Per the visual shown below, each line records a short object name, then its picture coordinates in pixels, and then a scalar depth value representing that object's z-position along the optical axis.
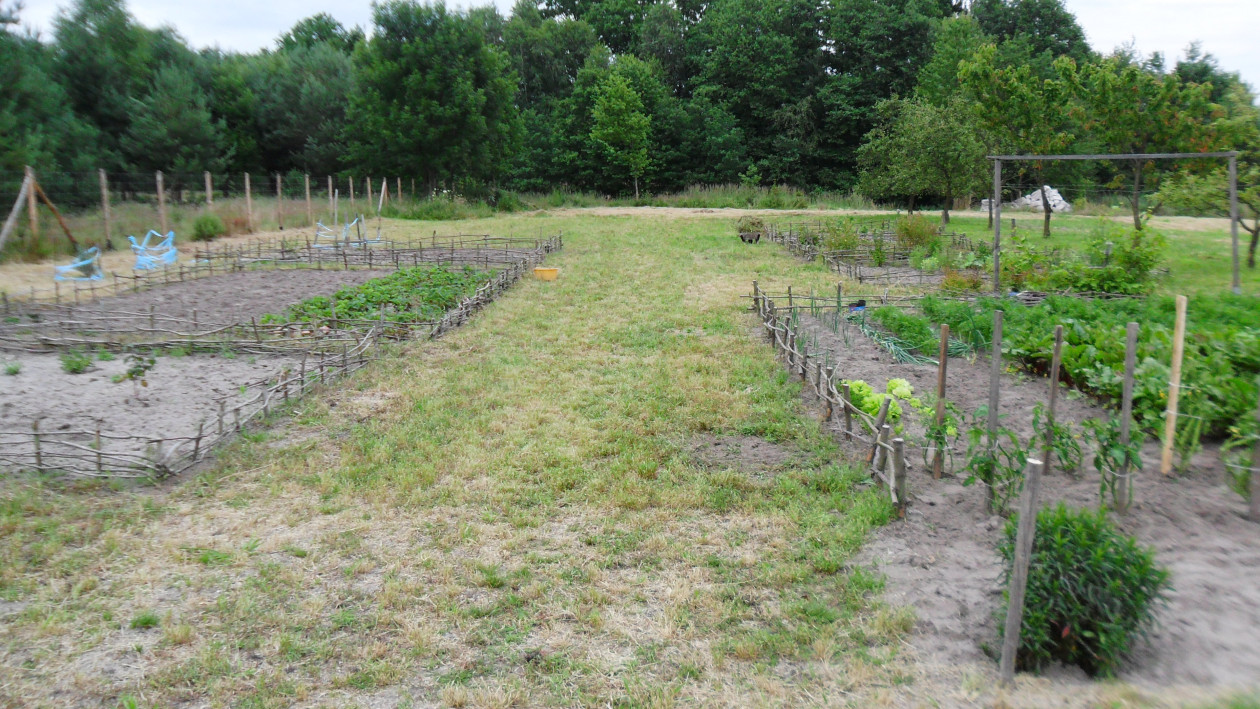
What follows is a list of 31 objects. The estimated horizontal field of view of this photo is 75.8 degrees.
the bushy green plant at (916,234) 17.81
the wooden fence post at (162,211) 17.25
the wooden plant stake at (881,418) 5.62
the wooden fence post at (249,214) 20.32
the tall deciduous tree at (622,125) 40.41
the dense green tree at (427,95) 34.22
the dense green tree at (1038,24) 44.41
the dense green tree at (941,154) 23.55
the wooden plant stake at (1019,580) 3.33
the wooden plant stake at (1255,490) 4.66
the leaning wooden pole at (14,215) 13.26
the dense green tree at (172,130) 30.39
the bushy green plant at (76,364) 8.14
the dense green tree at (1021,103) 20.28
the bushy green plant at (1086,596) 3.41
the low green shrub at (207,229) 19.08
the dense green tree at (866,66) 41.84
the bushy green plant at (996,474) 4.81
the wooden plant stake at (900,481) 5.12
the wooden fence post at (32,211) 14.05
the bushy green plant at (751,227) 21.55
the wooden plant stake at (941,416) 5.62
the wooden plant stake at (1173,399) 5.25
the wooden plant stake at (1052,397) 5.06
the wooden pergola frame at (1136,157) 11.32
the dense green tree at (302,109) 37.19
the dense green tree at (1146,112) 16.45
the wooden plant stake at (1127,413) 4.80
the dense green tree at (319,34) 49.47
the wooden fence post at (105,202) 15.77
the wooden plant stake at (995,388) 5.02
